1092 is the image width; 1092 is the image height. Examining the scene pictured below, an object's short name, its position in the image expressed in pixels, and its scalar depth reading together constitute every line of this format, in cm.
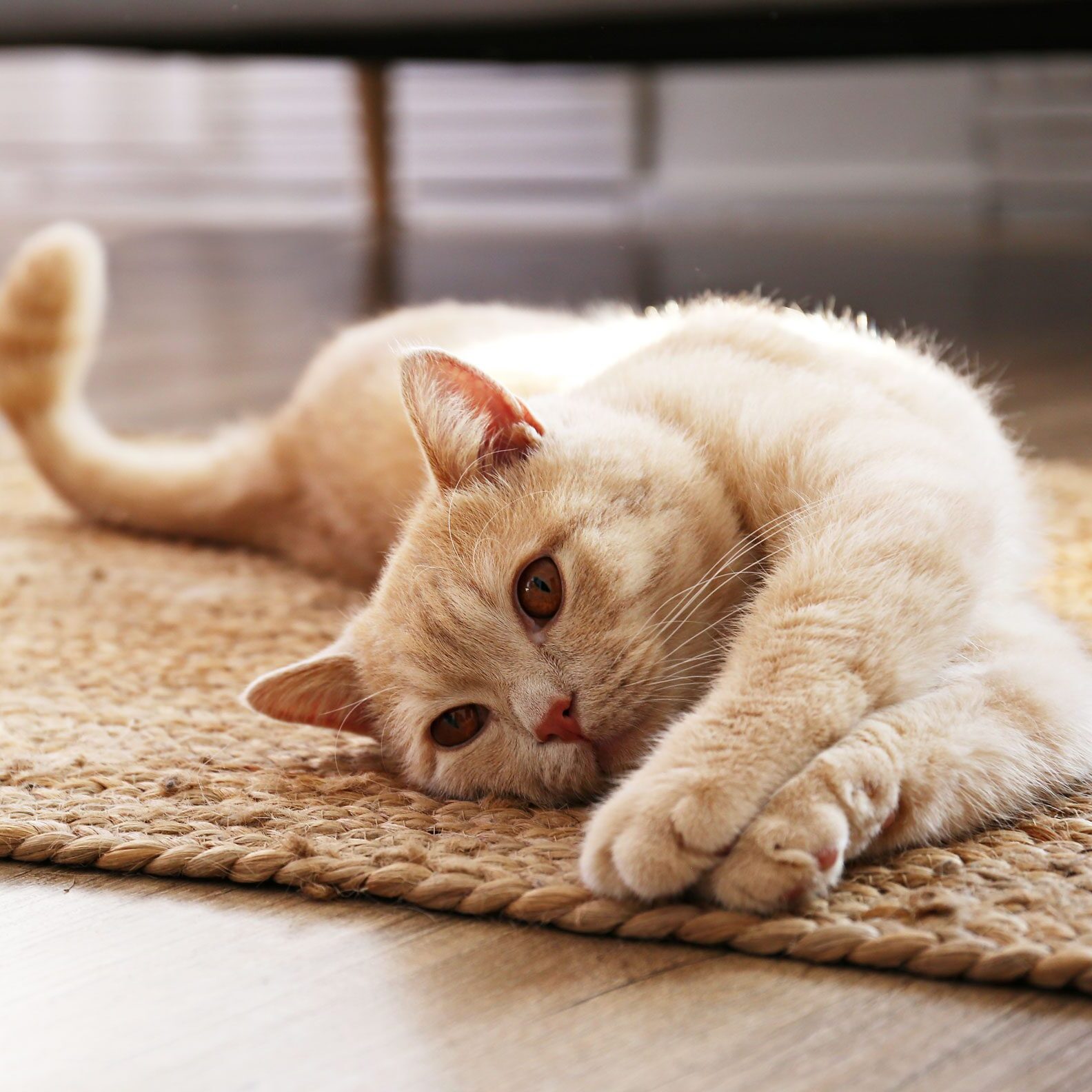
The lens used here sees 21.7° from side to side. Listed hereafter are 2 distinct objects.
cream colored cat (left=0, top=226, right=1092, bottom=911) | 68
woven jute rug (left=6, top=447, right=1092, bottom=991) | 67
